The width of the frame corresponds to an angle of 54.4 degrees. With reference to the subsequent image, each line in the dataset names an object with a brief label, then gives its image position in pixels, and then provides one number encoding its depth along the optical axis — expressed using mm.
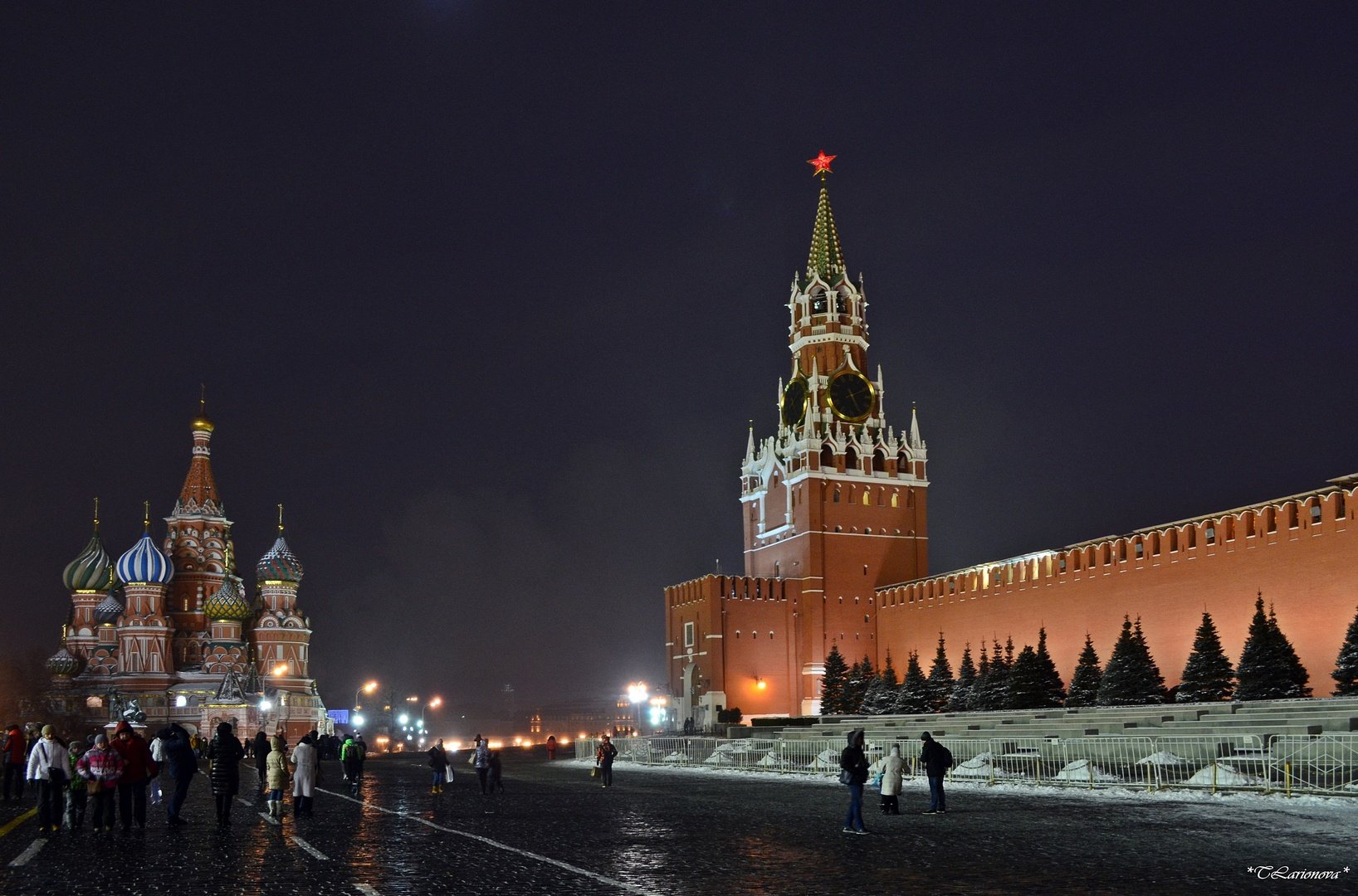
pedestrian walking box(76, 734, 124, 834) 13312
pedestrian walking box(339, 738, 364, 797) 21031
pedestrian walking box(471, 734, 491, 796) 20922
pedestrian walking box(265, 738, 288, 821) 15406
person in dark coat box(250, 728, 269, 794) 19859
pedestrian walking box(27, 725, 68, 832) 13633
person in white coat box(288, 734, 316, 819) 15617
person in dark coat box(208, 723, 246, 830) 14281
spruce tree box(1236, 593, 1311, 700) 27266
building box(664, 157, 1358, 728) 34812
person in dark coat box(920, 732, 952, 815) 15180
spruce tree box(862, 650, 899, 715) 41531
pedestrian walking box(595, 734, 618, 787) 22766
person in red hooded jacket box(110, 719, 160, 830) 13586
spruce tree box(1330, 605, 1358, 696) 25000
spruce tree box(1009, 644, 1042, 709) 35000
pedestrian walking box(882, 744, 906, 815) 14695
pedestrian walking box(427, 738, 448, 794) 20703
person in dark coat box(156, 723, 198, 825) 13867
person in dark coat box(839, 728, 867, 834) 12805
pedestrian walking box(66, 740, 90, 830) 13961
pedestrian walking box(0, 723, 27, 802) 18438
